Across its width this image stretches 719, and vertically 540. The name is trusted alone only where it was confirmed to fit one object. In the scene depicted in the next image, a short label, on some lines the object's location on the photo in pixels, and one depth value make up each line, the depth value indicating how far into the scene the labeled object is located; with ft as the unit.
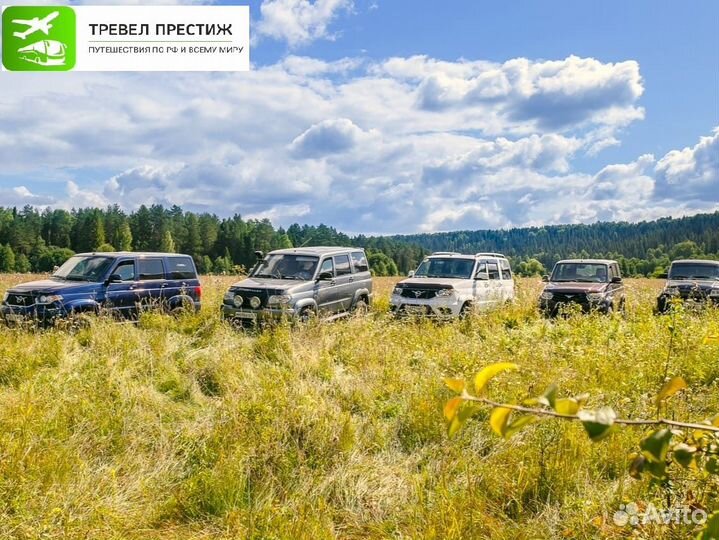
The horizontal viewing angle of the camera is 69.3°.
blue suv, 35.88
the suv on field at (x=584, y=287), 45.39
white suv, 42.16
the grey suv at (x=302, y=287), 38.06
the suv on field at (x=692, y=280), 47.70
